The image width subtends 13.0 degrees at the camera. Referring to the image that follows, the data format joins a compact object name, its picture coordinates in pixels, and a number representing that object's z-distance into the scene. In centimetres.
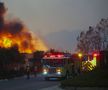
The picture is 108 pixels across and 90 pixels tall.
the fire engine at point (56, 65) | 4644
